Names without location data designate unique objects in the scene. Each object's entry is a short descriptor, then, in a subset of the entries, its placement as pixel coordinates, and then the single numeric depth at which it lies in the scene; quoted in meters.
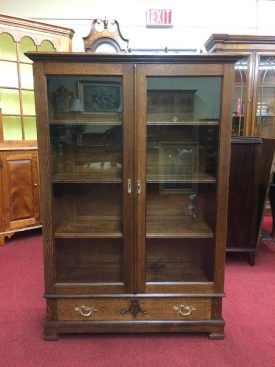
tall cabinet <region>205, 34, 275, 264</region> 2.62
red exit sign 3.68
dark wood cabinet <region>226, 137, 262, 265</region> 2.58
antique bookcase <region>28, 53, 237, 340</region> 1.59
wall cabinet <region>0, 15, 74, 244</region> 3.16
